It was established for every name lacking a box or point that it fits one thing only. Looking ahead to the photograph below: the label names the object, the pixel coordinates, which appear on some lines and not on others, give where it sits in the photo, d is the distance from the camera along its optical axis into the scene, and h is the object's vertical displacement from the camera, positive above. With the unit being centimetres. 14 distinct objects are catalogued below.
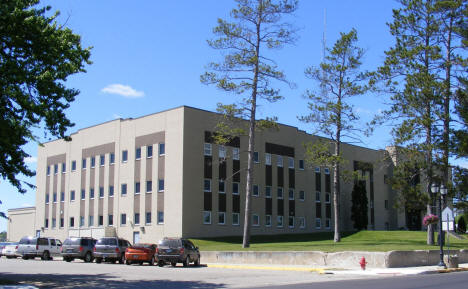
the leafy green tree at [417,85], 3572 +794
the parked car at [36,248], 3975 -336
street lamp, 2683 -71
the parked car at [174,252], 3019 -274
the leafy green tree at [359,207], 6256 -36
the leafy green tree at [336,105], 4045 +757
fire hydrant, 2625 -291
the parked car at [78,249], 3622 -312
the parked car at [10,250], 4147 -370
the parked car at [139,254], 3222 -305
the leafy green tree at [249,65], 3838 +1013
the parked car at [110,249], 3428 -295
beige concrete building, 4816 +213
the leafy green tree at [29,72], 1765 +453
